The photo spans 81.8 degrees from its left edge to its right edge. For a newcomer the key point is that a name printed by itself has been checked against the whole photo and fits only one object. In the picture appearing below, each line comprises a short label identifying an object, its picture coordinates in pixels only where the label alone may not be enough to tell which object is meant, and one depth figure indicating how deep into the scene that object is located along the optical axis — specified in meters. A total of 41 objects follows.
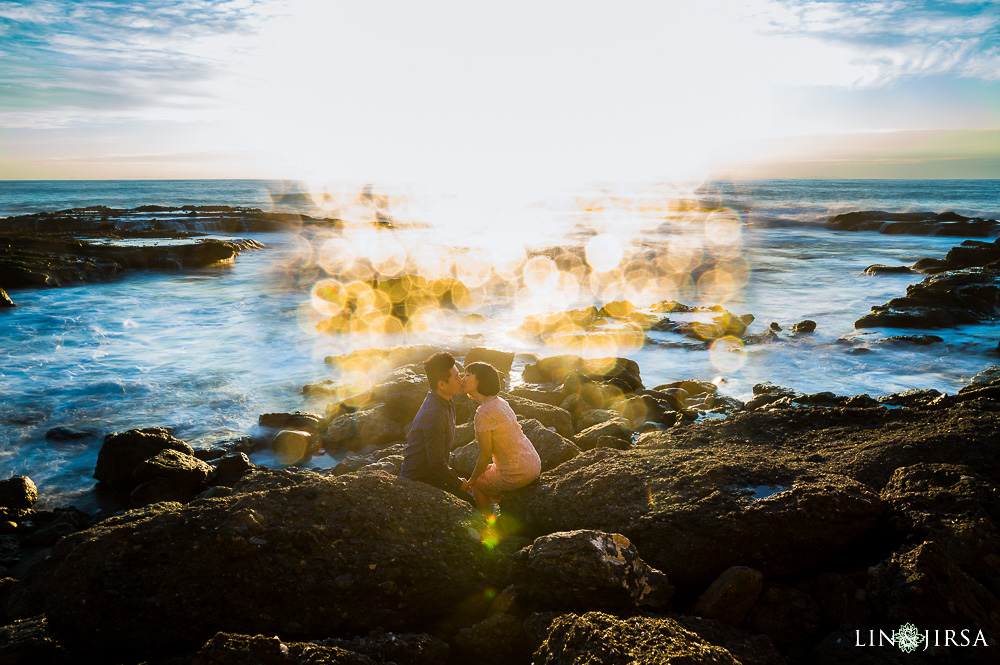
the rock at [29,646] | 3.28
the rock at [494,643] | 3.57
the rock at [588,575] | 3.69
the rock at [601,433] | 7.58
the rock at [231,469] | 6.96
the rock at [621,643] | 2.97
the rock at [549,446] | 6.66
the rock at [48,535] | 5.70
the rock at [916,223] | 39.91
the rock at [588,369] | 10.84
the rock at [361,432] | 8.48
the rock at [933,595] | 3.29
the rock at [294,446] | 8.31
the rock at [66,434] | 8.91
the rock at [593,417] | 8.68
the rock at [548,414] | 8.20
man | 5.53
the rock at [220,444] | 8.28
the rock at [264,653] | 2.92
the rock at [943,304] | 15.41
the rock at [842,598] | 3.57
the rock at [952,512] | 3.69
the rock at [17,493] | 6.50
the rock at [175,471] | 6.80
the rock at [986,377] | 9.43
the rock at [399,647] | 3.29
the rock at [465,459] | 6.93
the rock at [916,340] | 13.81
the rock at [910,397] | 8.52
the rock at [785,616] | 3.60
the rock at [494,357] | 11.68
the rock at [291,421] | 9.30
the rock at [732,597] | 3.70
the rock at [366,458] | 7.23
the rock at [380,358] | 12.60
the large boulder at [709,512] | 4.10
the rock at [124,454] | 7.15
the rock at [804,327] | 15.69
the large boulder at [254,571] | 3.53
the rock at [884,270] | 25.06
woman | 5.39
